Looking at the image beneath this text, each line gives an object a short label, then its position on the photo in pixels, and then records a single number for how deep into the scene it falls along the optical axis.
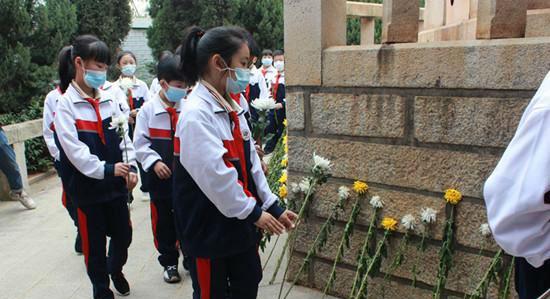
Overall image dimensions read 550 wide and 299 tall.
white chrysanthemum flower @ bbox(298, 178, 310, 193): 3.38
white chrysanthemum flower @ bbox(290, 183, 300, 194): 3.50
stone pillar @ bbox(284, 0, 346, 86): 3.24
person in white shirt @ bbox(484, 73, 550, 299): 1.40
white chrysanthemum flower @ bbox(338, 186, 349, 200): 3.26
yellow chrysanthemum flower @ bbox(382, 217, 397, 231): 3.08
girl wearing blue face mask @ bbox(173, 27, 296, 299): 2.23
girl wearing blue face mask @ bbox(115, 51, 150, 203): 6.54
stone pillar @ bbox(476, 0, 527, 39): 2.62
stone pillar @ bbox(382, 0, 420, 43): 2.97
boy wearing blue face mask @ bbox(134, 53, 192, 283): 3.78
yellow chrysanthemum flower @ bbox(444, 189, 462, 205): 2.80
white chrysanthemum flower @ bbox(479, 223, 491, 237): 2.71
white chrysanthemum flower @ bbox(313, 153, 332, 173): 3.07
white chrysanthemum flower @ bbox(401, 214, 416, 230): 2.98
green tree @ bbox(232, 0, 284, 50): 14.46
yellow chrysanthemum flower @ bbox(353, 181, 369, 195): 3.17
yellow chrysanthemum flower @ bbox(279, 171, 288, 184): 3.90
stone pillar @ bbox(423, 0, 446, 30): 4.97
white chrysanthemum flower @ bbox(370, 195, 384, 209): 3.12
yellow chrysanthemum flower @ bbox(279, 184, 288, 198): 3.83
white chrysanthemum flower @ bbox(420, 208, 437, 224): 2.90
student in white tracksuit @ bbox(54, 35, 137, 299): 3.17
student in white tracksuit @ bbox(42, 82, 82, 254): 4.62
